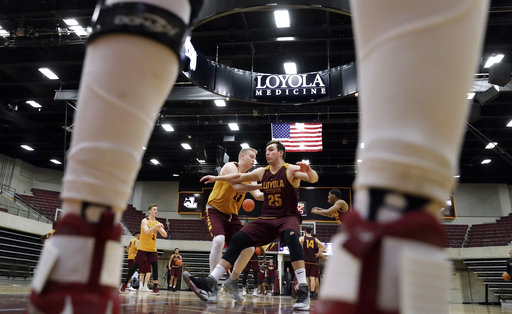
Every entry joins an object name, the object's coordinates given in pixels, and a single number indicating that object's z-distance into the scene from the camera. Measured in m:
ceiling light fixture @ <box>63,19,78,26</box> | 10.36
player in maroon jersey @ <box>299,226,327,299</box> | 10.19
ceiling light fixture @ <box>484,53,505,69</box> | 11.06
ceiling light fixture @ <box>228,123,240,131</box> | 16.58
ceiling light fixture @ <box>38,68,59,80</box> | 12.69
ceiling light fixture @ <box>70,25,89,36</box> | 10.54
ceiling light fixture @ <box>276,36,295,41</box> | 10.43
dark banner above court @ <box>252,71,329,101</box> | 8.77
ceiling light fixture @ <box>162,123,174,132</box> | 16.88
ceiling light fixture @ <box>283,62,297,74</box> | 12.16
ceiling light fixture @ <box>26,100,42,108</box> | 14.89
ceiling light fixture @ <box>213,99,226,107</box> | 13.74
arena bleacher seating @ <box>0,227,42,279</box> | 16.23
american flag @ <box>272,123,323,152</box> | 11.09
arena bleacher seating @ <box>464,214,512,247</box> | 20.30
